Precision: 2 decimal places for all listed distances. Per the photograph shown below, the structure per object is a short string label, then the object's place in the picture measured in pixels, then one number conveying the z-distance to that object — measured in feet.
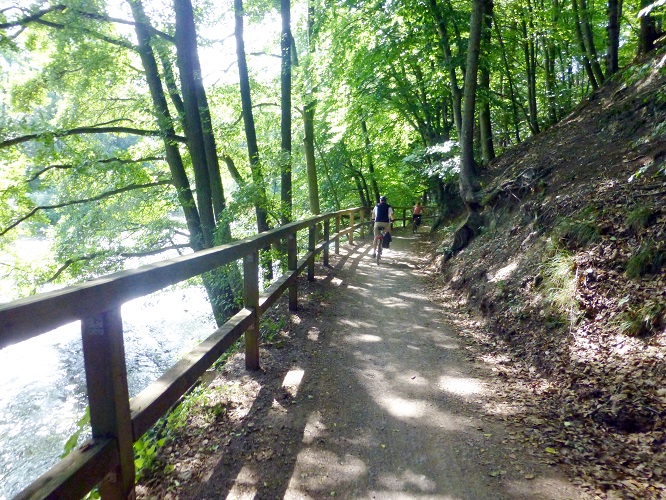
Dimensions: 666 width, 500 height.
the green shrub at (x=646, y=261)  13.16
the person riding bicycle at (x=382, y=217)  38.01
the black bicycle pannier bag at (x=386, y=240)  39.28
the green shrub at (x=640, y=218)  14.64
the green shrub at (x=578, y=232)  16.39
